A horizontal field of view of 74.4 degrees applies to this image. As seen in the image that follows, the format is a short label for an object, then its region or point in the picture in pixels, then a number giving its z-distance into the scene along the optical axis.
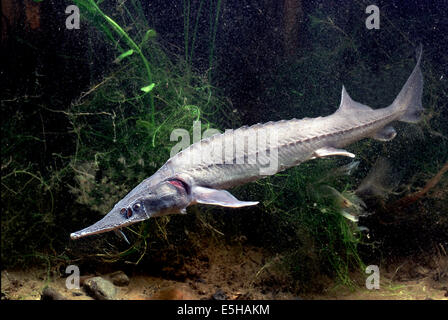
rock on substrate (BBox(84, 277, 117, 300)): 2.60
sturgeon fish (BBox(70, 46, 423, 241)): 2.18
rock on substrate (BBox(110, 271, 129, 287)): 3.02
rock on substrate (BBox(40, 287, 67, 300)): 2.49
